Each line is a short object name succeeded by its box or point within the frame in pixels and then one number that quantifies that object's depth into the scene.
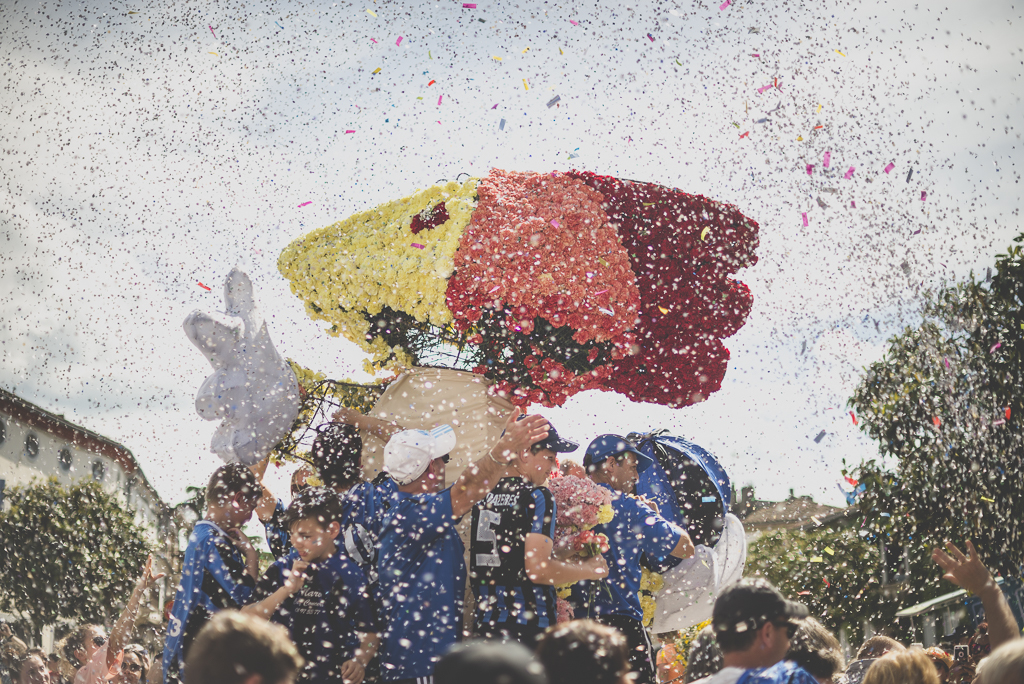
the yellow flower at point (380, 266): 3.98
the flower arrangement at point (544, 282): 3.94
